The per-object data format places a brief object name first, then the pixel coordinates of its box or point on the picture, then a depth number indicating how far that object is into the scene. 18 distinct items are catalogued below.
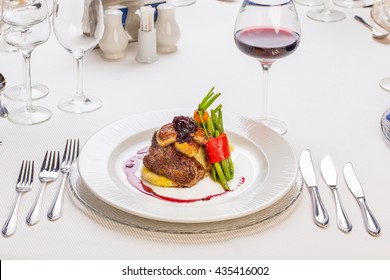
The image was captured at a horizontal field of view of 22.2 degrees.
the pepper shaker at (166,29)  1.84
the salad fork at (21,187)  1.28
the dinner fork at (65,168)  1.32
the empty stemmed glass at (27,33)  1.56
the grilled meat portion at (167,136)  1.36
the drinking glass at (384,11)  1.81
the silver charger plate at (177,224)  1.29
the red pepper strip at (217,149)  1.36
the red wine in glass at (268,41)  1.50
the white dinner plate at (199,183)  1.29
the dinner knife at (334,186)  1.30
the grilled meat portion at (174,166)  1.35
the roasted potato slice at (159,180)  1.36
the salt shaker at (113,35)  1.80
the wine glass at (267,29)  1.49
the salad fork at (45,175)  1.31
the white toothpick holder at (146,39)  1.80
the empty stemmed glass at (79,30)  1.57
